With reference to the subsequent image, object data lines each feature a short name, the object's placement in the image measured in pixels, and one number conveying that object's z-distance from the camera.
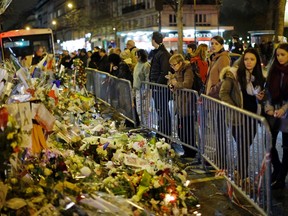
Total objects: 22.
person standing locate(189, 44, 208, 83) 8.66
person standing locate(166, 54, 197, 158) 7.11
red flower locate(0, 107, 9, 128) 3.56
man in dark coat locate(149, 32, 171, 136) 8.16
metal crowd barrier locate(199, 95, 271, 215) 4.55
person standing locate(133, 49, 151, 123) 9.37
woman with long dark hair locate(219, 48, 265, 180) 5.61
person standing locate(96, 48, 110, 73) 13.66
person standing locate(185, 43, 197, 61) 9.93
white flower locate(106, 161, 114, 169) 5.36
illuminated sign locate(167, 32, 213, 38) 50.97
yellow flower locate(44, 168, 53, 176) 4.06
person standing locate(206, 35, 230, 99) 6.38
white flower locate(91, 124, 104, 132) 7.15
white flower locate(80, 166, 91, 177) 4.60
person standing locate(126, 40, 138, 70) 11.23
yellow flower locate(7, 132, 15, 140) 3.47
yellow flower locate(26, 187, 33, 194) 3.83
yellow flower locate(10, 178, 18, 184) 3.81
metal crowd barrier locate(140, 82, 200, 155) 7.10
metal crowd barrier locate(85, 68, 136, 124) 10.38
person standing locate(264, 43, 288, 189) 5.48
